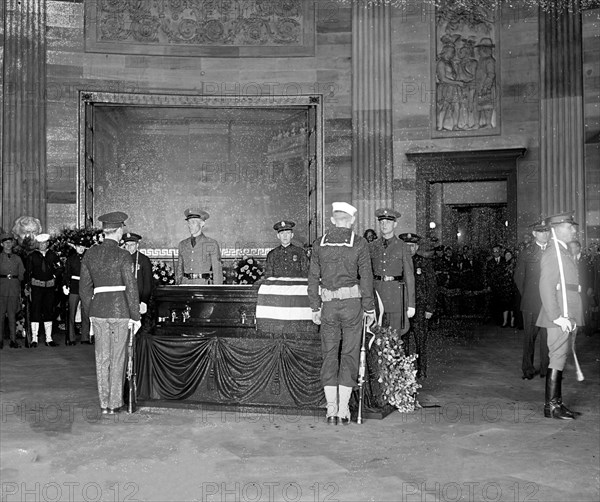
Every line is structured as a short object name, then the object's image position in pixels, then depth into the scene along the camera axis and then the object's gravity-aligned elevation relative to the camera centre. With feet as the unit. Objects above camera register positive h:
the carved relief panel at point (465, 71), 44.83 +10.88
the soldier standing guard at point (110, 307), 20.72 -1.75
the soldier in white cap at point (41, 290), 35.70 -2.20
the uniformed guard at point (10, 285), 35.35 -1.92
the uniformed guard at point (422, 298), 27.12 -2.06
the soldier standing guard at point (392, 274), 24.13 -0.97
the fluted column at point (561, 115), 42.11 +7.63
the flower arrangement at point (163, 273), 42.62 -1.66
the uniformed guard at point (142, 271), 25.36 -0.92
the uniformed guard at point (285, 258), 26.37 -0.47
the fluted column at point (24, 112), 43.29 +8.10
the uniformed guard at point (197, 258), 27.40 -0.48
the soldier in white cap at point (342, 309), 19.33 -1.70
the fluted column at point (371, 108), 44.78 +8.54
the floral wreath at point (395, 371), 20.47 -3.59
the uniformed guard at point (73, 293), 35.86 -2.37
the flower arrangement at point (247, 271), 42.68 -1.53
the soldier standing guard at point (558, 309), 20.01 -1.77
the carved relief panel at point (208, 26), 46.06 +14.08
